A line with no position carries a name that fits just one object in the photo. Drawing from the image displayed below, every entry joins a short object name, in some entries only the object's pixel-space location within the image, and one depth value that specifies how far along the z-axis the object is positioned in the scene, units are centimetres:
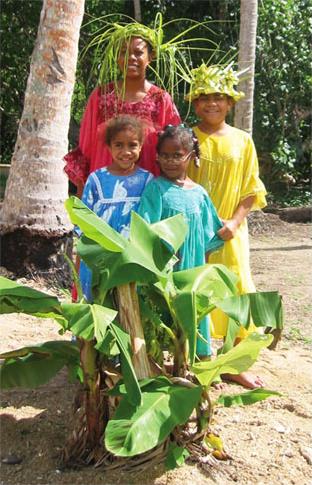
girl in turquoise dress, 301
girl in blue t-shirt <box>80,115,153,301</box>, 307
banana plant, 228
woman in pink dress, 329
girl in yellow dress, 342
